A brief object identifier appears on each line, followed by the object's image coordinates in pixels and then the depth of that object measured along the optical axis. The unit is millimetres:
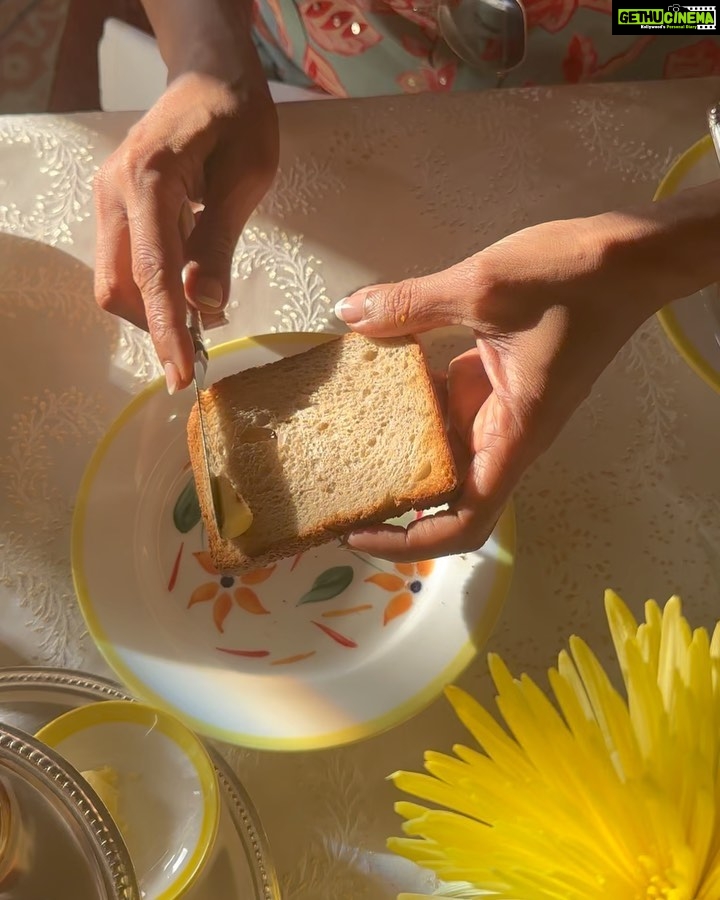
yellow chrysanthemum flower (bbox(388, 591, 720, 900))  453
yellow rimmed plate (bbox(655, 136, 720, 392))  765
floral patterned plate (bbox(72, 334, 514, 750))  685
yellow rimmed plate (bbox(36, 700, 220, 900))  608
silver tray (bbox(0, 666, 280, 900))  642
